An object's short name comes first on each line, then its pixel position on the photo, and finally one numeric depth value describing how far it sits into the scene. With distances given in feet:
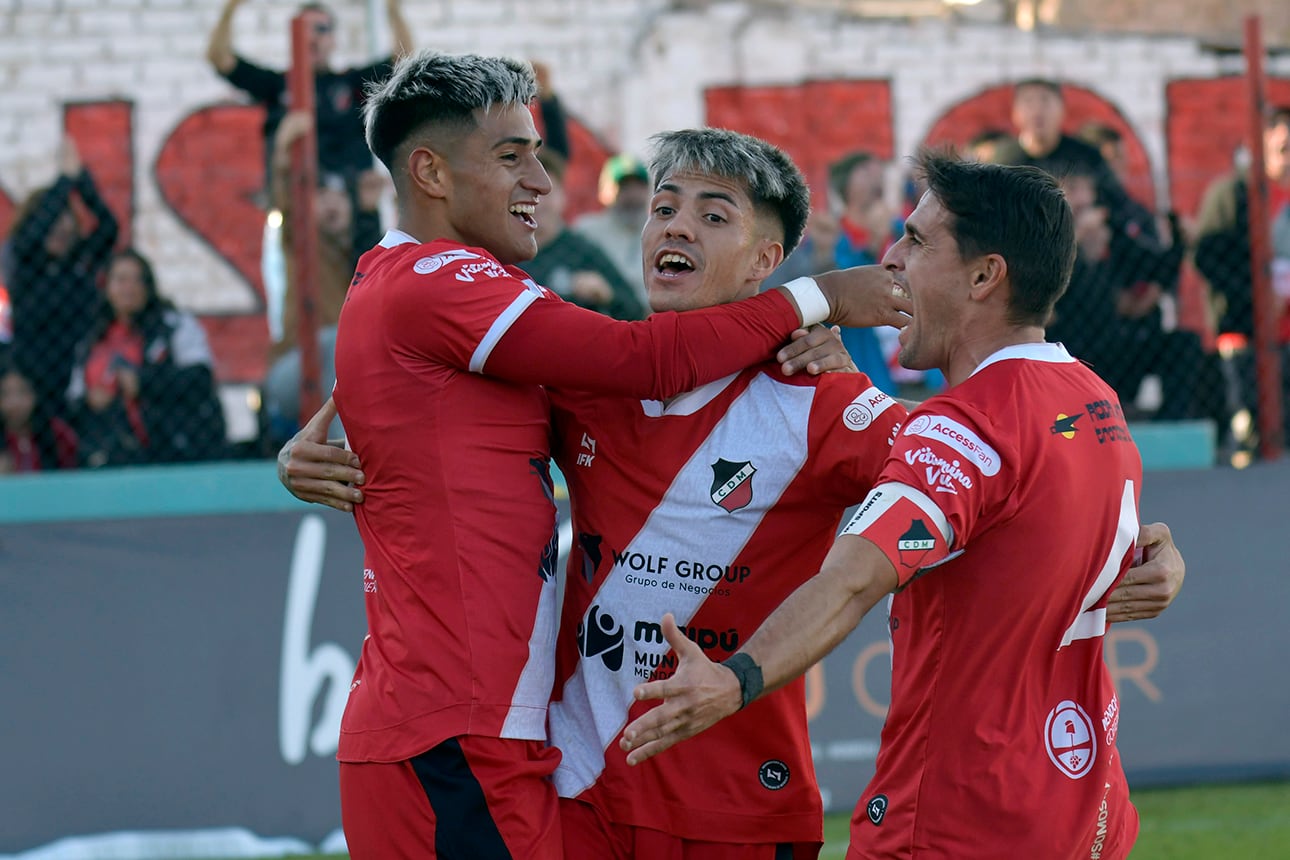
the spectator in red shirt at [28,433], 49.49
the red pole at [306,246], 45.79
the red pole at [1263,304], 49.44
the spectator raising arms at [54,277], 50.88
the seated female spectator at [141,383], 48.39
